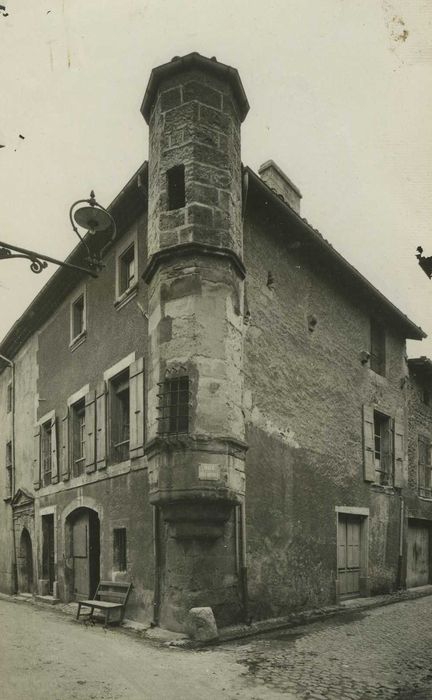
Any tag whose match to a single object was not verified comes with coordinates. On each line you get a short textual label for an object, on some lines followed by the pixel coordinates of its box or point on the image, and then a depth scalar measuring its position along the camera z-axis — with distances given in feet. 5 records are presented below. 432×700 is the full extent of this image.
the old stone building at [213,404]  28.40
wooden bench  31.19
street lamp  19.57
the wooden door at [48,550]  46.75
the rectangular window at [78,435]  43.14
